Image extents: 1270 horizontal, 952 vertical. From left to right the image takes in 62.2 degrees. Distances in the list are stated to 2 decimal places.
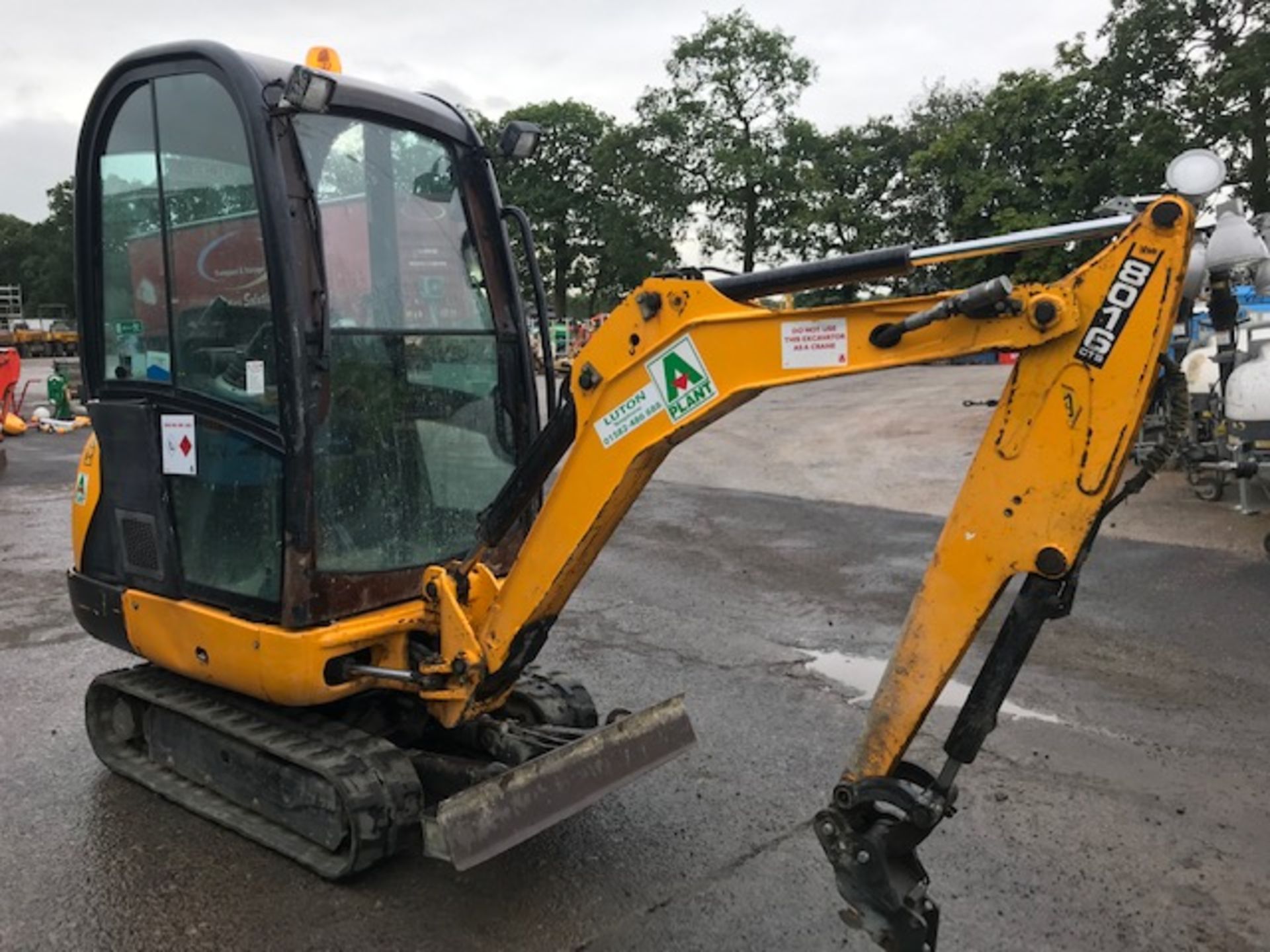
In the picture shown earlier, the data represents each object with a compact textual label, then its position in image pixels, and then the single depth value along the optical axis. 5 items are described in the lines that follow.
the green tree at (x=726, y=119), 50.41
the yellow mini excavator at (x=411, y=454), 2.65
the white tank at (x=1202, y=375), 10.56
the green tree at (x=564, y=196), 56.91
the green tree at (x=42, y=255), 77.62
